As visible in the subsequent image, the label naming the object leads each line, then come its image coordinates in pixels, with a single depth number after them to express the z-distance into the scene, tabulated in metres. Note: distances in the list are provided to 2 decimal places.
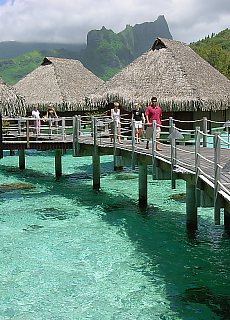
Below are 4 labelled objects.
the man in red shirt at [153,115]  15.37
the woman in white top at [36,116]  20.99
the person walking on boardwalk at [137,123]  16.50
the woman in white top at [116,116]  17.42
